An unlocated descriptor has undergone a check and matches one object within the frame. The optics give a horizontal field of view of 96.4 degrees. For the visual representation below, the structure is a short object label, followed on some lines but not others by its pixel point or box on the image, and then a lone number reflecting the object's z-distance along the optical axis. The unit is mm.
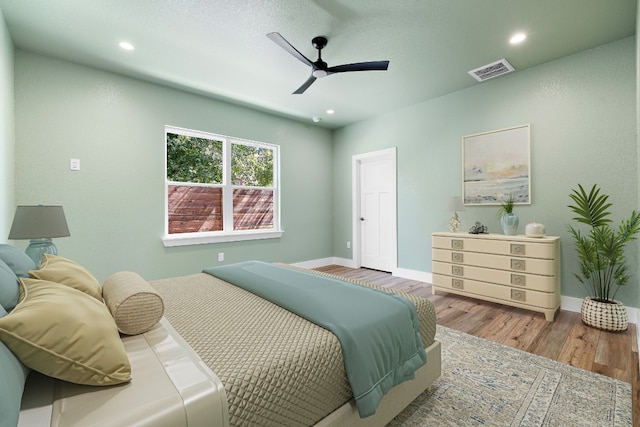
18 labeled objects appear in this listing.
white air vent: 3116
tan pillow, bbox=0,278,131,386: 761
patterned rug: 1491
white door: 4723
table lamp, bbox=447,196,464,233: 3623
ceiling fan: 2492
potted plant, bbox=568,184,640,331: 2480
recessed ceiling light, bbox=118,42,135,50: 2688
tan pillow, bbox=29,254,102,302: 1239
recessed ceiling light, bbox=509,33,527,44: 2617
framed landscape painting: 3303
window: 3809
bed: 780
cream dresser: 2777
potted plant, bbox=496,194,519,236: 3139
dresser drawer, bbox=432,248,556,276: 2783
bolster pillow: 1152
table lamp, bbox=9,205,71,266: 2049
